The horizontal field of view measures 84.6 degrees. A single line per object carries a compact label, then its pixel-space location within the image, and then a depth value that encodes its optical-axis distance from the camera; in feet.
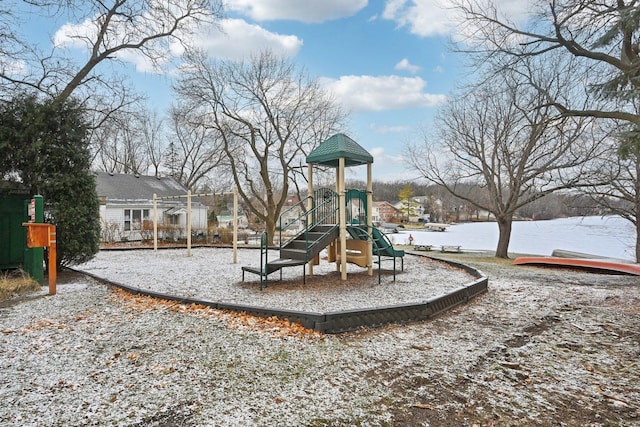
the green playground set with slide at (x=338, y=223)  23.27
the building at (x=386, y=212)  215.51
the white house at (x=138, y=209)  62.08
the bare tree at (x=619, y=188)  45.37
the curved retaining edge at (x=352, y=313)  14.10
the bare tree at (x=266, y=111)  59.31
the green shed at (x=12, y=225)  24.31
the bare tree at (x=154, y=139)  104.32
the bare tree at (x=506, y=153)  47.47
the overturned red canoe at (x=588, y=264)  31.37
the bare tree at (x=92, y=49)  26.50
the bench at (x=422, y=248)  68.78
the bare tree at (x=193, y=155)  92.79
